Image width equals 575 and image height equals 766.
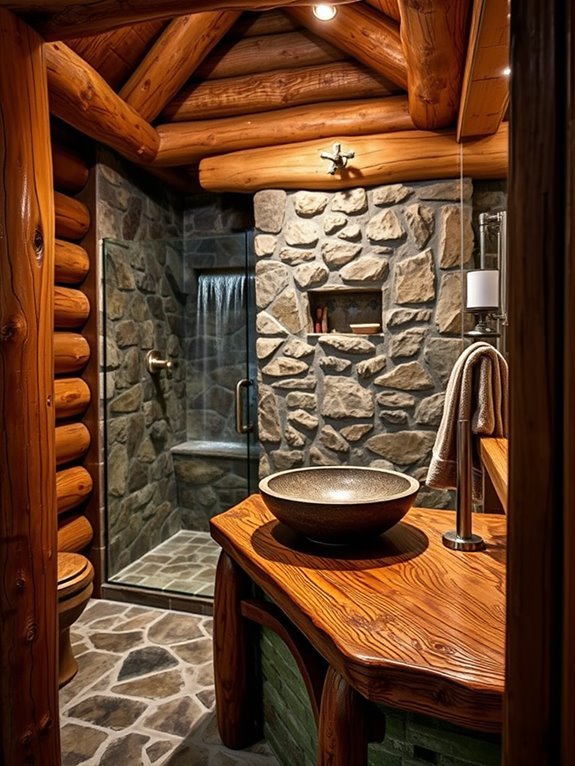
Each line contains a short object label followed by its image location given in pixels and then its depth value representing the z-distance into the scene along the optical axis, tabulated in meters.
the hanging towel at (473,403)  1.51
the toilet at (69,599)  2.27
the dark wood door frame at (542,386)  0.66
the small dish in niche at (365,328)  3.18
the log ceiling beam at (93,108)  2.44
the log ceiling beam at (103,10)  1.41
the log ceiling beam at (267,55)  3.16
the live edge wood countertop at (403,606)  0.97
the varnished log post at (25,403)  1.44
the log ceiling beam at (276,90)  3.11
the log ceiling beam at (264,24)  3.18
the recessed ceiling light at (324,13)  2.78
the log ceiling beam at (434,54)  1.95
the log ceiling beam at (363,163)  2.90
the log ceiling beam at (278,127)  3.04
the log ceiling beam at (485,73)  1.72
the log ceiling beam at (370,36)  2.85
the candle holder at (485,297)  1.84
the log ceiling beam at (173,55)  3.03
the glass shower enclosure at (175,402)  3.32
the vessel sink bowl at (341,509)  1.39
